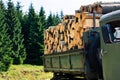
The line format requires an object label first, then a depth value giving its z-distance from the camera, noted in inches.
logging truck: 327.9
